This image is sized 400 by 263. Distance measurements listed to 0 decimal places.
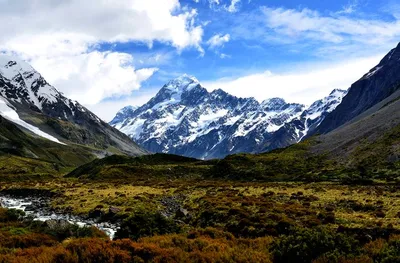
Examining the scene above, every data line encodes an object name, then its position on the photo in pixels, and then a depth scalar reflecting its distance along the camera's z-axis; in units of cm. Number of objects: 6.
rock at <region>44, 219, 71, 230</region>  2828
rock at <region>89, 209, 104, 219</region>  4025
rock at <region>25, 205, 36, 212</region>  4797
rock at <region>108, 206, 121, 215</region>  3976
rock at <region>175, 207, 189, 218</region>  3649
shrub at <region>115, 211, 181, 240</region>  2619
